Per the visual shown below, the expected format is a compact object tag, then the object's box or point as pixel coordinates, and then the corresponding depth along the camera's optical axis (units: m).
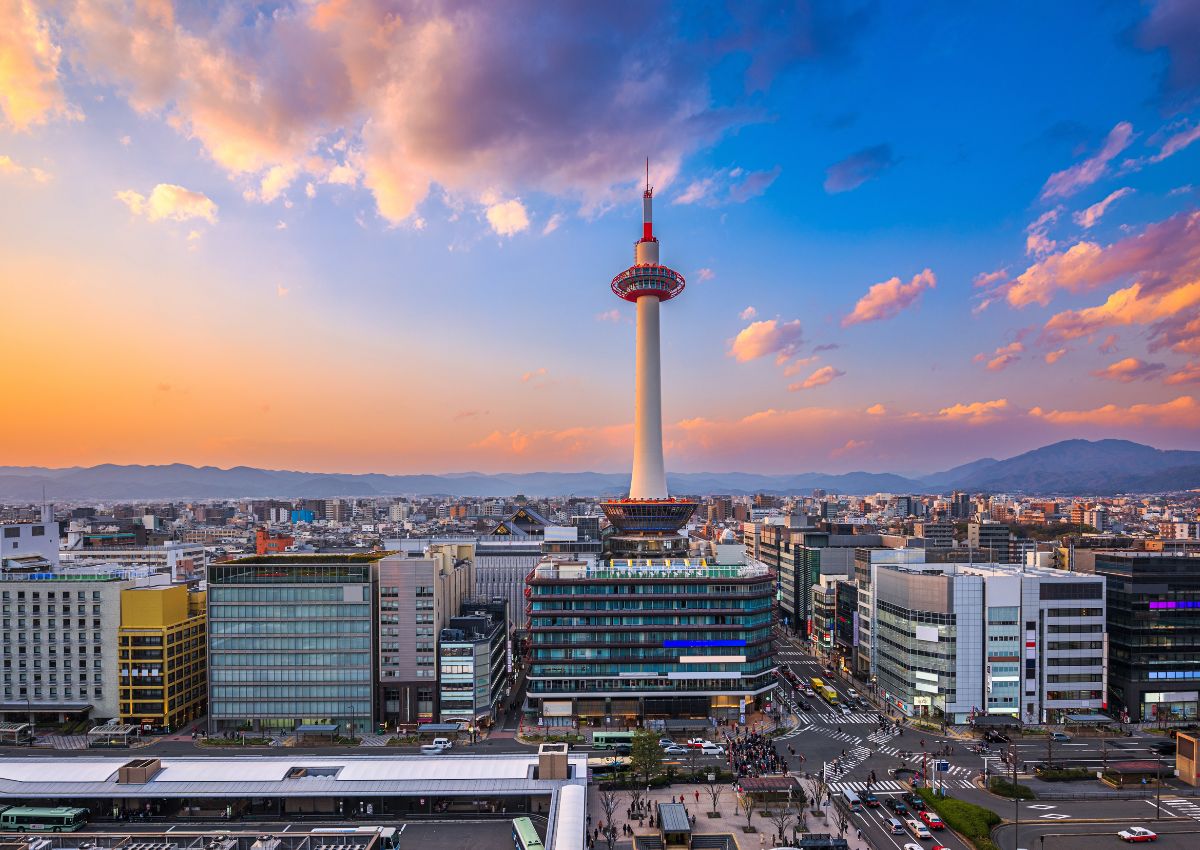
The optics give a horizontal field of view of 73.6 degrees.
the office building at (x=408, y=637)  85.25
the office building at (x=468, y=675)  84.06
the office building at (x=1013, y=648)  86.62
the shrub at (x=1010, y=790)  64.75
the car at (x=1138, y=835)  56.62
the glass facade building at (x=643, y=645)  89.19
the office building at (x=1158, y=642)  88.38
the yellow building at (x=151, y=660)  86.19
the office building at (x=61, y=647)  87.25
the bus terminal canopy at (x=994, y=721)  82.25
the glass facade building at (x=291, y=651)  84.94
